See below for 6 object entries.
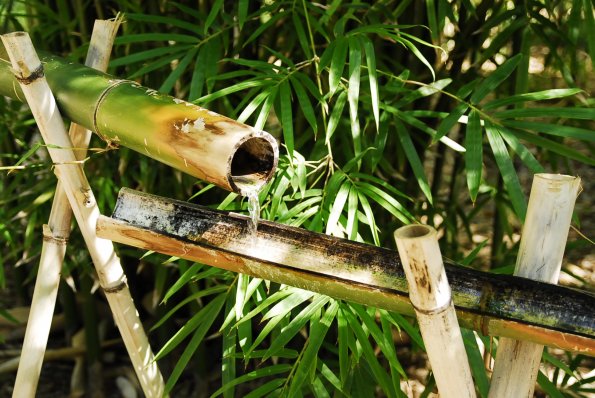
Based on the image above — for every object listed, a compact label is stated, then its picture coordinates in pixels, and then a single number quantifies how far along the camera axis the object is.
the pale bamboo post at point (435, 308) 0.92
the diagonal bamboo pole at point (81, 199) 1.25
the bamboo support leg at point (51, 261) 1.43
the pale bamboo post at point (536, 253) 1.04
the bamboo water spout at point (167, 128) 1.02
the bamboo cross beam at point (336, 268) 1.03
